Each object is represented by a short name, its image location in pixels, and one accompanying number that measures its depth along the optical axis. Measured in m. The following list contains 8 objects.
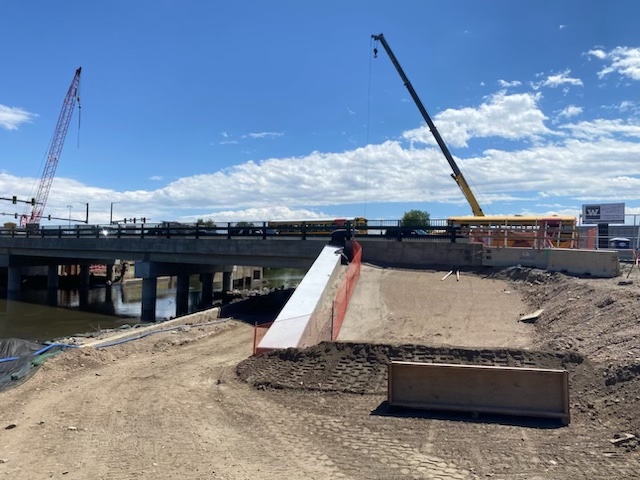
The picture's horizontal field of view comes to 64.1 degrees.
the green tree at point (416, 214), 120.58
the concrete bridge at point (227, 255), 19.03
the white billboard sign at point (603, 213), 33.82
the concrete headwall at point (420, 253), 20.77
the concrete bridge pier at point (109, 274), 53.56
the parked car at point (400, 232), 22.72
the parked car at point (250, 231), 27.11
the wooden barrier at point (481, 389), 7.31
